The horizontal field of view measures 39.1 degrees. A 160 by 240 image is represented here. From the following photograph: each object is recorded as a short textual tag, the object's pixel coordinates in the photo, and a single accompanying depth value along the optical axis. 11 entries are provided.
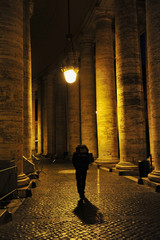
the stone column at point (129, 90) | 14.95
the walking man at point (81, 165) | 9.12
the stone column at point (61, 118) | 35.25
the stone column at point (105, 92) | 19.05
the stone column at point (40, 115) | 42.09
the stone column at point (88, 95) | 24.09
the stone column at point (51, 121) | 37.62
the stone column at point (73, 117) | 27.80
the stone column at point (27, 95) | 15.45
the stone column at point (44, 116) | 38.94
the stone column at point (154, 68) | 11.04
